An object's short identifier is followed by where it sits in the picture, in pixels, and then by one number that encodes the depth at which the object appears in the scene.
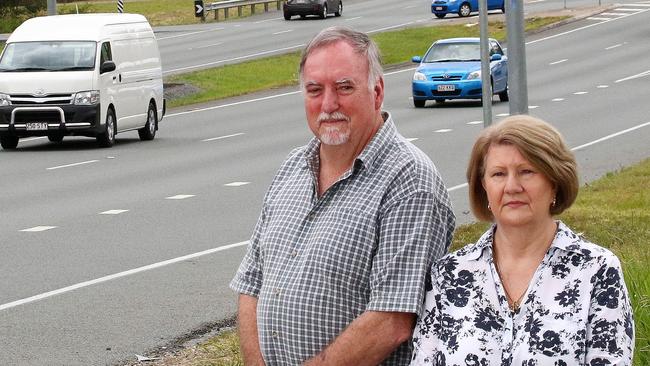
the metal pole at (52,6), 34.94
